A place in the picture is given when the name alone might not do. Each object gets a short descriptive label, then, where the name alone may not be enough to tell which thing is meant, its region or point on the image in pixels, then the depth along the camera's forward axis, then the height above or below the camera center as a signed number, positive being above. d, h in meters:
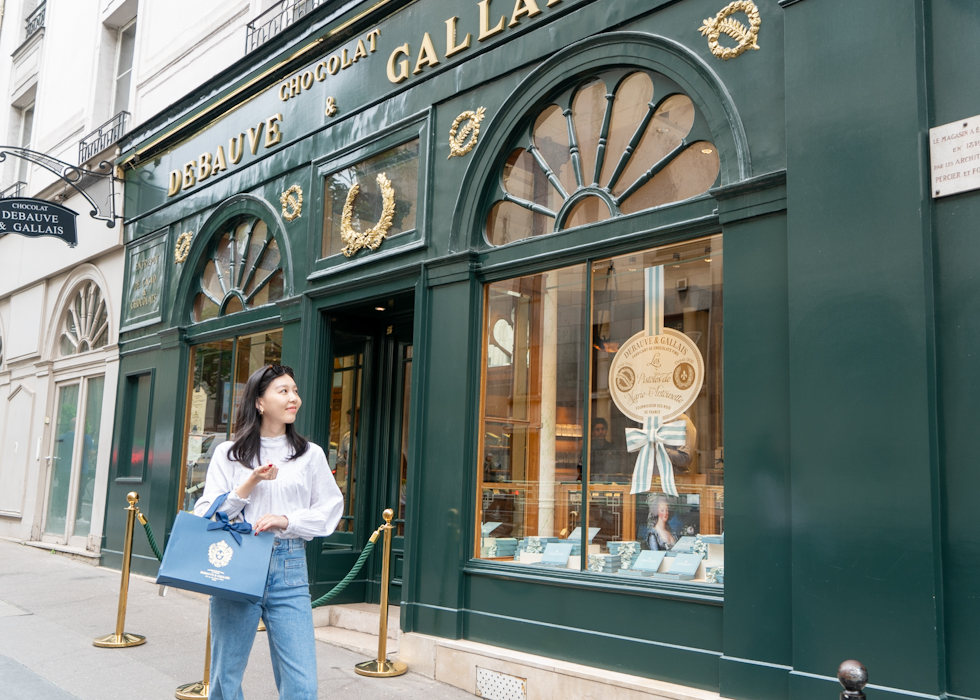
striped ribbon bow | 5.46 +0.19
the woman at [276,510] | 3.53 -0.21
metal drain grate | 5.57 -1.43
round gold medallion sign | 5.47 +0.66
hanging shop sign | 12.37 +3.46
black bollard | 2.93 -0.68
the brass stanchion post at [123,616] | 6.88 -1.32
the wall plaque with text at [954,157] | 4.11 +1.60
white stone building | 11.86 +3.16
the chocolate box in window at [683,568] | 5.18 -0.56
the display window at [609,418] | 5.32 +0.38
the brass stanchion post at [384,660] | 6.09 -1.41
